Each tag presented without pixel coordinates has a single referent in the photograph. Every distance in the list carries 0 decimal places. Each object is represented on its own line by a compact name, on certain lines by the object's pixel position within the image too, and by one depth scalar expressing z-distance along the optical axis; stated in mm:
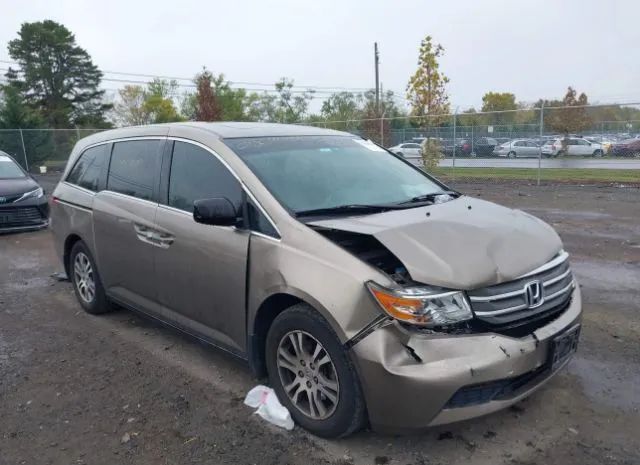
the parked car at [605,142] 18859
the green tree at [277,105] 62219
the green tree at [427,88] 16453
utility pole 41062
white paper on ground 3193
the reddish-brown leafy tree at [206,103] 22859
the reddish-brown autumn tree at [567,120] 19156
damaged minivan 2656
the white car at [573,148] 19617
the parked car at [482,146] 20344
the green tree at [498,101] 54591
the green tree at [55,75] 48562
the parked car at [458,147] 18952
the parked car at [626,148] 17859
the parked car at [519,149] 19438
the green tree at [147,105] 52906
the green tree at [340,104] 56266
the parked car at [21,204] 9680
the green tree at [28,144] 22391
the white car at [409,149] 18422
